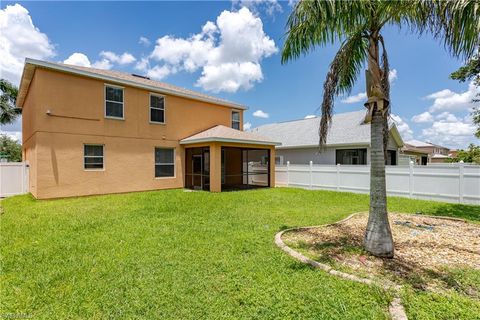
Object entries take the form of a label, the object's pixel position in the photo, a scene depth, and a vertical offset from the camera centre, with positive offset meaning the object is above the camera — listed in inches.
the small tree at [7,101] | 909.2 +219.9
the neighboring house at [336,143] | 689.0 +43.2
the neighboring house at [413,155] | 844.0 +7.8
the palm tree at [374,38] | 149.3 +89.8
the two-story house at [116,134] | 434.0 +51.9
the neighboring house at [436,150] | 1497.4 +54.8
